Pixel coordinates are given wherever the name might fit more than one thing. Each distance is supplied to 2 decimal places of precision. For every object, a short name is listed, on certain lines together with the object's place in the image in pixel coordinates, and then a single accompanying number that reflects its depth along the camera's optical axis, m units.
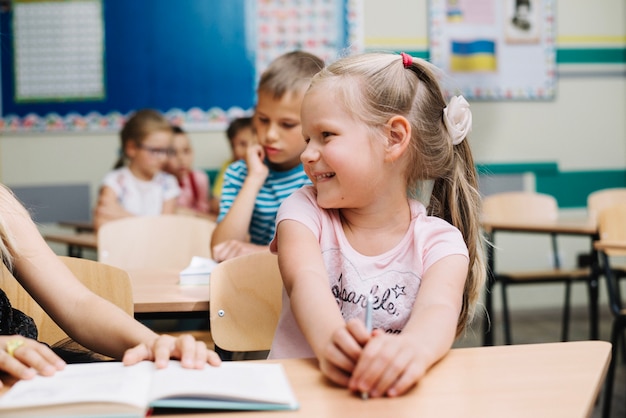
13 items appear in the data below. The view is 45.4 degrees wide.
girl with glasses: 3.88
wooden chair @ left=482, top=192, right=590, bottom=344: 3.59
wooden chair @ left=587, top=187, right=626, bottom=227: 3.86
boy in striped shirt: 2.01
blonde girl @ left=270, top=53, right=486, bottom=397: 1.16
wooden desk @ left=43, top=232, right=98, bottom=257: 2.87
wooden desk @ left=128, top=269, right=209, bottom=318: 1.55
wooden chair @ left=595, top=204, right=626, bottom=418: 2.47
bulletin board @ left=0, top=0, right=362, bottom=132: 4.20
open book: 0.71
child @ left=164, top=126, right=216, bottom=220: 4.21
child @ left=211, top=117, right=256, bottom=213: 4.02
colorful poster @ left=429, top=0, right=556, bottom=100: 4.52
